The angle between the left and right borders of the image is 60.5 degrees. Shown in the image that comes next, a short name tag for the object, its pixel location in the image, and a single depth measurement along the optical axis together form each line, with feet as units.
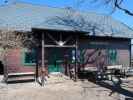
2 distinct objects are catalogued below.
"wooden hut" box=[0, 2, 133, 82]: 25.93
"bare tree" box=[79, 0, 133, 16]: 23.07
